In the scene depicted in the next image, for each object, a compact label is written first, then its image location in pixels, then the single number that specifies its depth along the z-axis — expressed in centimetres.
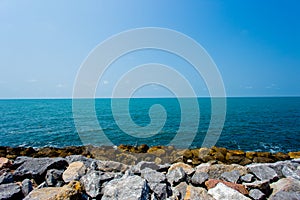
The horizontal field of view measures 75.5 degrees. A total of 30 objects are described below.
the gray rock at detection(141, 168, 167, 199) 405
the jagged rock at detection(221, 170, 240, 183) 472
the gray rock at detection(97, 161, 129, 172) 531
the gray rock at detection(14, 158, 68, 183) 484
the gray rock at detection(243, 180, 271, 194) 427
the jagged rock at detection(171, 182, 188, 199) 414
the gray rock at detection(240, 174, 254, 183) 471
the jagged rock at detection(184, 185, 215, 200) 390
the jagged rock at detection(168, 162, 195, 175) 522
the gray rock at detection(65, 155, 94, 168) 588
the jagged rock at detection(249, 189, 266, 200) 401
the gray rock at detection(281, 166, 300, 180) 503
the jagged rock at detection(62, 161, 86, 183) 457
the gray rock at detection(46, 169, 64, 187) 448
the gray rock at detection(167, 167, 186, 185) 466
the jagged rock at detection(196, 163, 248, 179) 514
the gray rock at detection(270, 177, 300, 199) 398
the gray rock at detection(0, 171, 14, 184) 446
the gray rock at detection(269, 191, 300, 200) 374
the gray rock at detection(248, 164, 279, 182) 481
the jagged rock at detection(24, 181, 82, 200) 349
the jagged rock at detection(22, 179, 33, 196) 406
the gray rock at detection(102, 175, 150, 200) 365
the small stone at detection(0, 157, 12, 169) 556
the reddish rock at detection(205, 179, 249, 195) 418
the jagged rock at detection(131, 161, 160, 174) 541
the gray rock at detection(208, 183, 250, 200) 379
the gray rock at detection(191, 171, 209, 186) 469
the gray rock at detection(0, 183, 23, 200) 386
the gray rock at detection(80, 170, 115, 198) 402
